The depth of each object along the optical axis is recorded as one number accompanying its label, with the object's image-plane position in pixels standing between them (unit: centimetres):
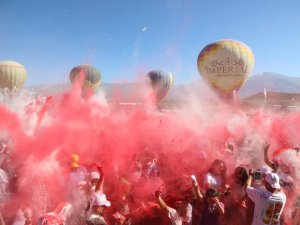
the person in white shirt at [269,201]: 481
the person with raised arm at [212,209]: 495
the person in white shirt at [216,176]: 638
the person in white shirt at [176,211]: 485
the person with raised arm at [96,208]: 447
